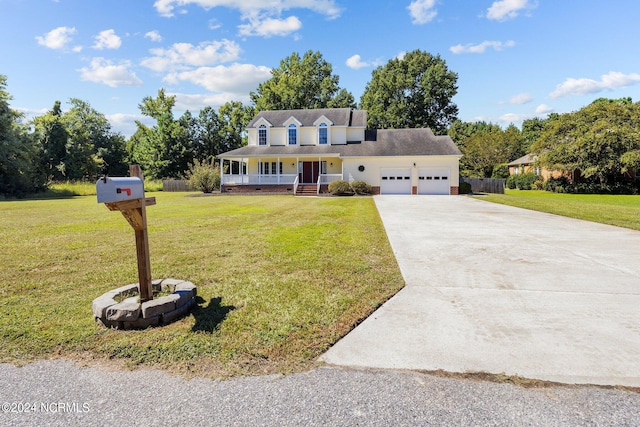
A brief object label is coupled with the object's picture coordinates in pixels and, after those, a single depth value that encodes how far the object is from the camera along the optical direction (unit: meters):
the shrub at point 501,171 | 41.00
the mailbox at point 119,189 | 2.76
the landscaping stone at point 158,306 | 3.20
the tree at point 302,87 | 41.50
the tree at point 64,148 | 34.25
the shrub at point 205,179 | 29.28
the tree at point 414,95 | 41.19
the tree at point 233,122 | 44.59
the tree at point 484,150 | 41.59
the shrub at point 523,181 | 36.06
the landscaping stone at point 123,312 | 3.15
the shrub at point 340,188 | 24.11
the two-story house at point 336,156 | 25.70
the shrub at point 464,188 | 26.92
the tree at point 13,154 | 25.48
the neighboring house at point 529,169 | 33.24
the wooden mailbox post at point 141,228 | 3.19
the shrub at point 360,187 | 24.59
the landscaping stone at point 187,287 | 3.68
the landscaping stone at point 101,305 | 3.21
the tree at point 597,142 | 26.59
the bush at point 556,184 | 30.30
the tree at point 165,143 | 40.97
